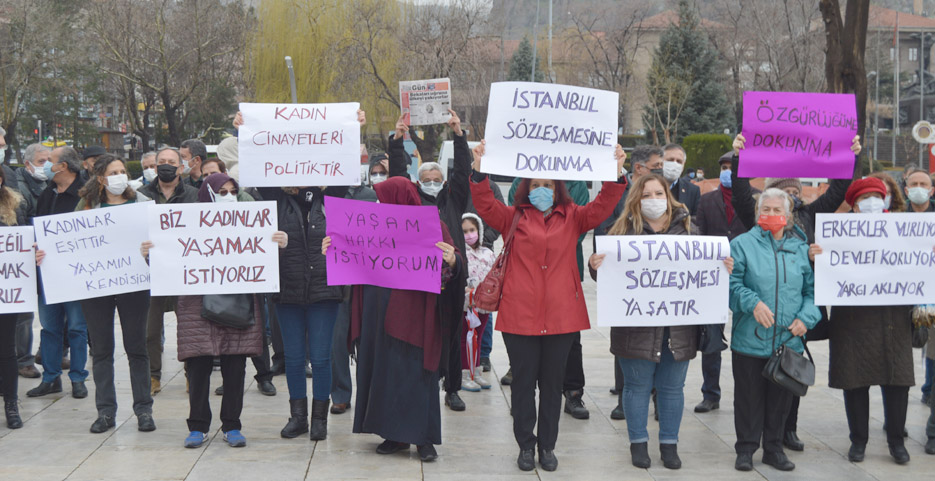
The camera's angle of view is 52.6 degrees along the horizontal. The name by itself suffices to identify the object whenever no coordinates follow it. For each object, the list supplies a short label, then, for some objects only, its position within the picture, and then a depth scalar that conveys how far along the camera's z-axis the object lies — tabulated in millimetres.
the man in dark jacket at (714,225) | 7305
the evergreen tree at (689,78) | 44500
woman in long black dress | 5945
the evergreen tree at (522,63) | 62906
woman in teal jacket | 5797
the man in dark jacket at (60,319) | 7438
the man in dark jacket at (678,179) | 7695
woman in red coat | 5703
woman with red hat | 6027
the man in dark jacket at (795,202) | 6297
